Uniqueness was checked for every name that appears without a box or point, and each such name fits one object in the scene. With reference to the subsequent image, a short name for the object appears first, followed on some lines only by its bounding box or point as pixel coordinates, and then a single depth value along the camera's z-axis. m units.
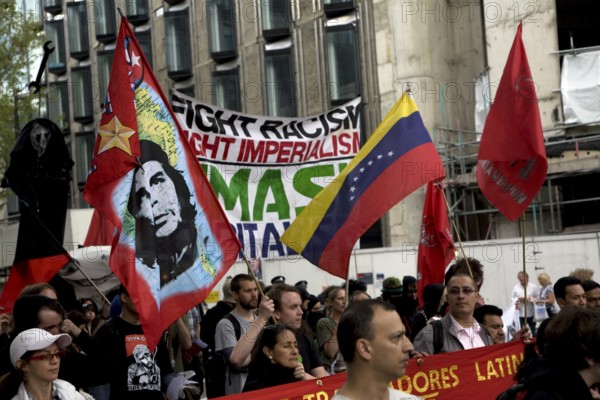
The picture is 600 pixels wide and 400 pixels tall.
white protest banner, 11.86
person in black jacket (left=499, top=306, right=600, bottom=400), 4.96
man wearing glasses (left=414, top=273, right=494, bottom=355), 8.54
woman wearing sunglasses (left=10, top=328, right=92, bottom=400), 6.30
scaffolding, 26.30
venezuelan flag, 10.53
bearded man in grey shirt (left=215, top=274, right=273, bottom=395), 8.16
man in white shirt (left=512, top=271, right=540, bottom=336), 19.88
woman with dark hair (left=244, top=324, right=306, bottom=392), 7.50
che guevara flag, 8.48
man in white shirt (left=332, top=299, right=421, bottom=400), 4.79
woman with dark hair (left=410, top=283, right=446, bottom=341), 10.03
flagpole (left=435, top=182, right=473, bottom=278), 10.41
